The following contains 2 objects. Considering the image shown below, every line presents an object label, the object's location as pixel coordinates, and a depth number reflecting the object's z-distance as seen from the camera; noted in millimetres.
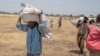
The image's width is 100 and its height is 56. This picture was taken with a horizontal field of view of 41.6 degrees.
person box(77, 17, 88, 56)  5555
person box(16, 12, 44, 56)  3011
